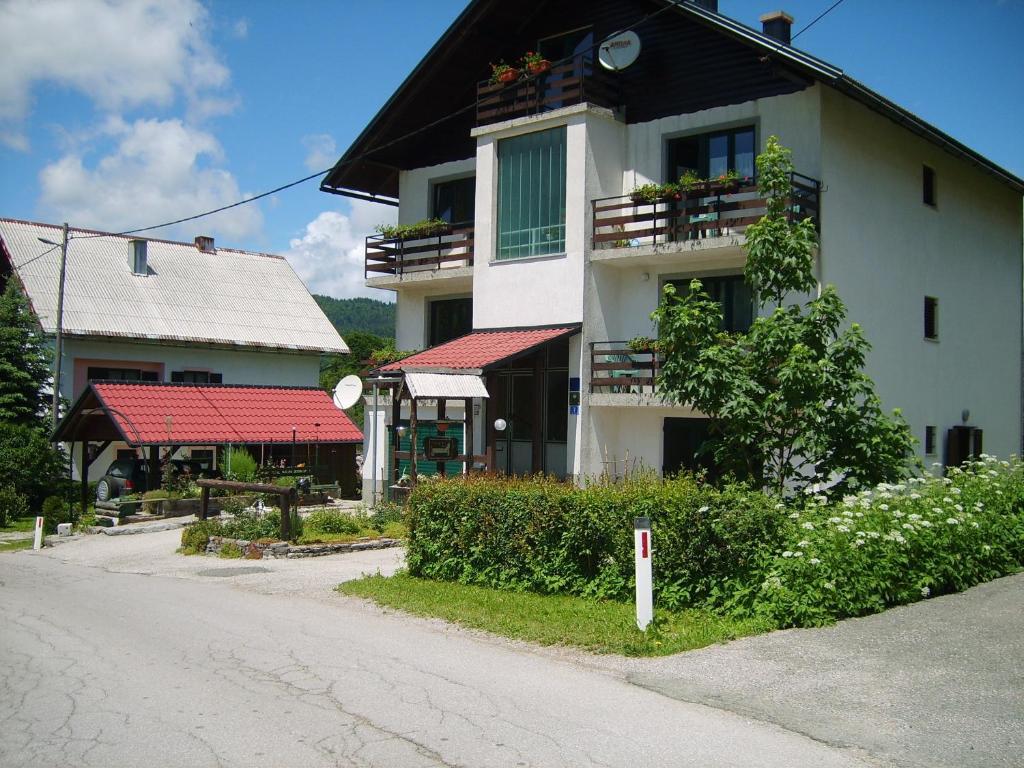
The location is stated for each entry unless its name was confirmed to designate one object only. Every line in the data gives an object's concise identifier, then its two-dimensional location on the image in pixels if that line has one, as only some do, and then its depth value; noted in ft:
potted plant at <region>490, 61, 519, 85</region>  72.79
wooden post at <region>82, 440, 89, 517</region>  82.07
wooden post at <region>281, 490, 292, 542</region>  56.80
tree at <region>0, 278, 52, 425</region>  93.04
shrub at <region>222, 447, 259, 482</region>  78.54
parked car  81.05
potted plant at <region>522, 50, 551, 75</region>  70.54
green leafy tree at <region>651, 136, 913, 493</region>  42.70
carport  80.59
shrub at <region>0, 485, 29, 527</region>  83.71
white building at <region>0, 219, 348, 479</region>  113.39
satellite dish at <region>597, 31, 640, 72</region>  67.46
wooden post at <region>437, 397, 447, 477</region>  67.87
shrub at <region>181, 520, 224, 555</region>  59.62
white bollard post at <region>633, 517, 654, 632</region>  32.37
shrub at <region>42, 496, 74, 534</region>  75.56
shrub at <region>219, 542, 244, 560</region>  57.11
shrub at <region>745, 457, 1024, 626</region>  32.94
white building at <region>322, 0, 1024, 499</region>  63.16
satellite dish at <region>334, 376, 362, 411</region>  76.43
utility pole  92.53
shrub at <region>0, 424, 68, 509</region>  85.46
